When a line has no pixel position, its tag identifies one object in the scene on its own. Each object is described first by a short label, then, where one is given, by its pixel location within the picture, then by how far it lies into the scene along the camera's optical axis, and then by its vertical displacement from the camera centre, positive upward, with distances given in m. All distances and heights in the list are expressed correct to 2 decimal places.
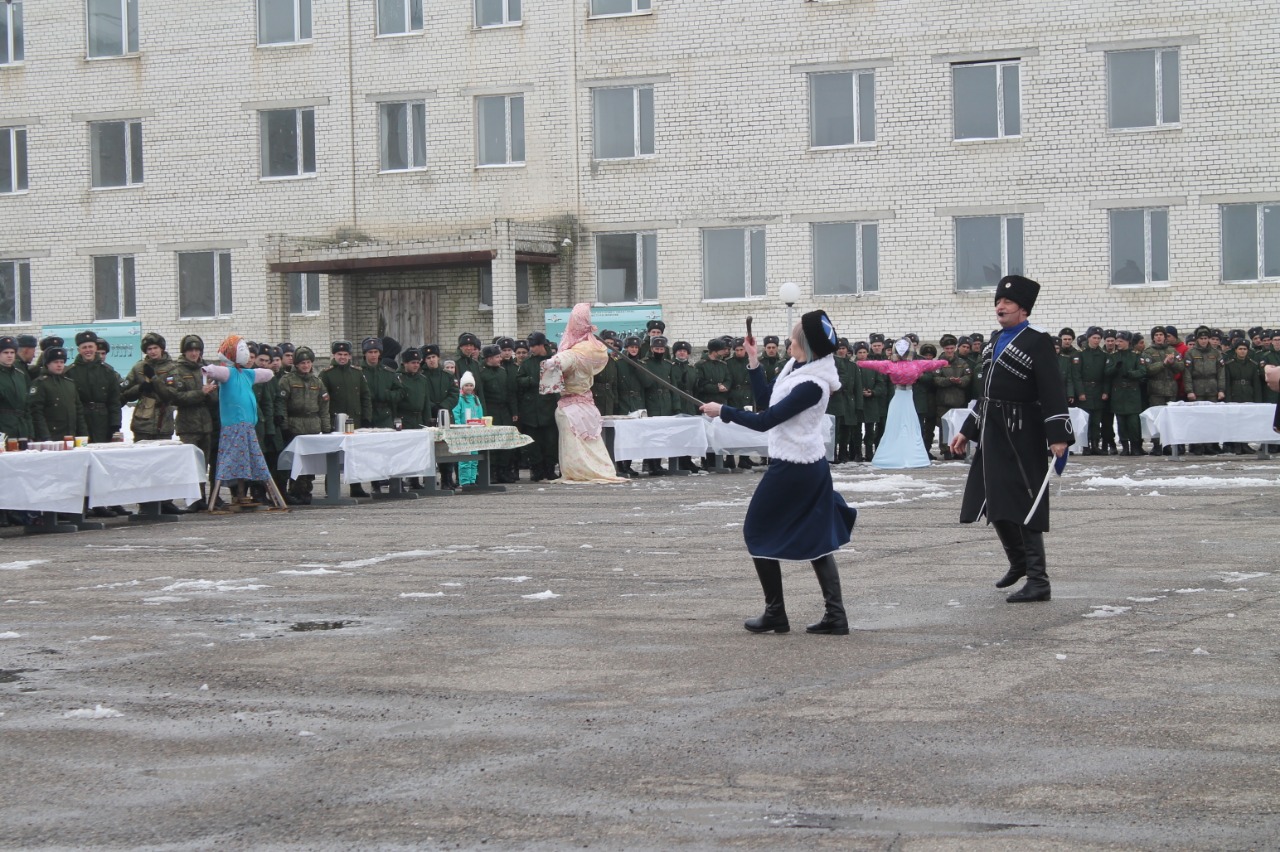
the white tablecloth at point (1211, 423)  24.88 -0.94
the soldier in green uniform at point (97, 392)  19.34 -0.11
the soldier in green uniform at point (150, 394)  18.81 -0.14
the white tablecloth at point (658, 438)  23.81 -0.95
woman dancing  9.45 -0.69
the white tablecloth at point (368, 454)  19.55 -0.90
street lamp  28.94 +1.27
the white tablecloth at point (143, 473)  16.92 -0.93
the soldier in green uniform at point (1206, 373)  26.31 -0.23
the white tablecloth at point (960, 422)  26.66 -0.96
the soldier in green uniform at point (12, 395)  17.73 -0.11
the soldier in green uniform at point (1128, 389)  26.69 -0.45
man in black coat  10.89 -0.40
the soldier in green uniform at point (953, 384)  27.03 -0.33
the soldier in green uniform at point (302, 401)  19.70 -0.27
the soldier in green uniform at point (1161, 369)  26.52 -0.16
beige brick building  32.16 +4.21
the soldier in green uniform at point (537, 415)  23.80 -0.59
